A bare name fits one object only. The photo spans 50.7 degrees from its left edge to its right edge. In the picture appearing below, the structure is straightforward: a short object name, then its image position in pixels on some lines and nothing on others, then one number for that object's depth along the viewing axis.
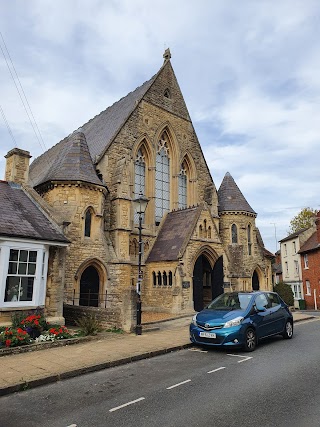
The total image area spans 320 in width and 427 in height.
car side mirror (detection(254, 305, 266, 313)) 10.09
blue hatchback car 9.16
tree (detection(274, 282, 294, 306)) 28.38
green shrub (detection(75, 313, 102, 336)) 11.39
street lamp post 13.10
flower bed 9.46
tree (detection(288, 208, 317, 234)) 47.09
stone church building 18.17
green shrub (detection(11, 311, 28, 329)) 10.66
